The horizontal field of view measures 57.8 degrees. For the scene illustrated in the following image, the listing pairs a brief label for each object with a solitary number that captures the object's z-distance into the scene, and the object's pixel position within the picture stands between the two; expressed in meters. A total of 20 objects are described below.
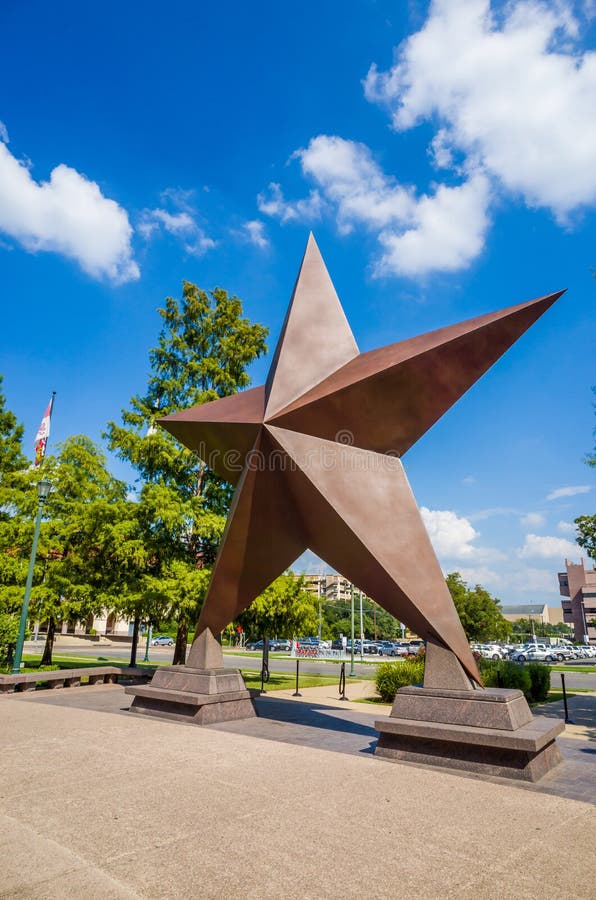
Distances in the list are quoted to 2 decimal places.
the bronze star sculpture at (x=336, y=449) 8.06
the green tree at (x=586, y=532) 24.53
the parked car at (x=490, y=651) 47.79
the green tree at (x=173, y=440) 16.97
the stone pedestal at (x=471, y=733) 6.65
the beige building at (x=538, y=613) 155.43
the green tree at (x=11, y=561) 16.95
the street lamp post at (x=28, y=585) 14.55
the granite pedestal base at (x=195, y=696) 9.75
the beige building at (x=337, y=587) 135.25
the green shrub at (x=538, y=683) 16.80
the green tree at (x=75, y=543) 16.91
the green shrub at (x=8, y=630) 17.04
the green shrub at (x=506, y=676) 15.25
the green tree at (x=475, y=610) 33.94
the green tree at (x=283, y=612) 16.75
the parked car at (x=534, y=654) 46.52
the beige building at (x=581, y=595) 89.62
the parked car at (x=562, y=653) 52.92
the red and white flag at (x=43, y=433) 25.67
